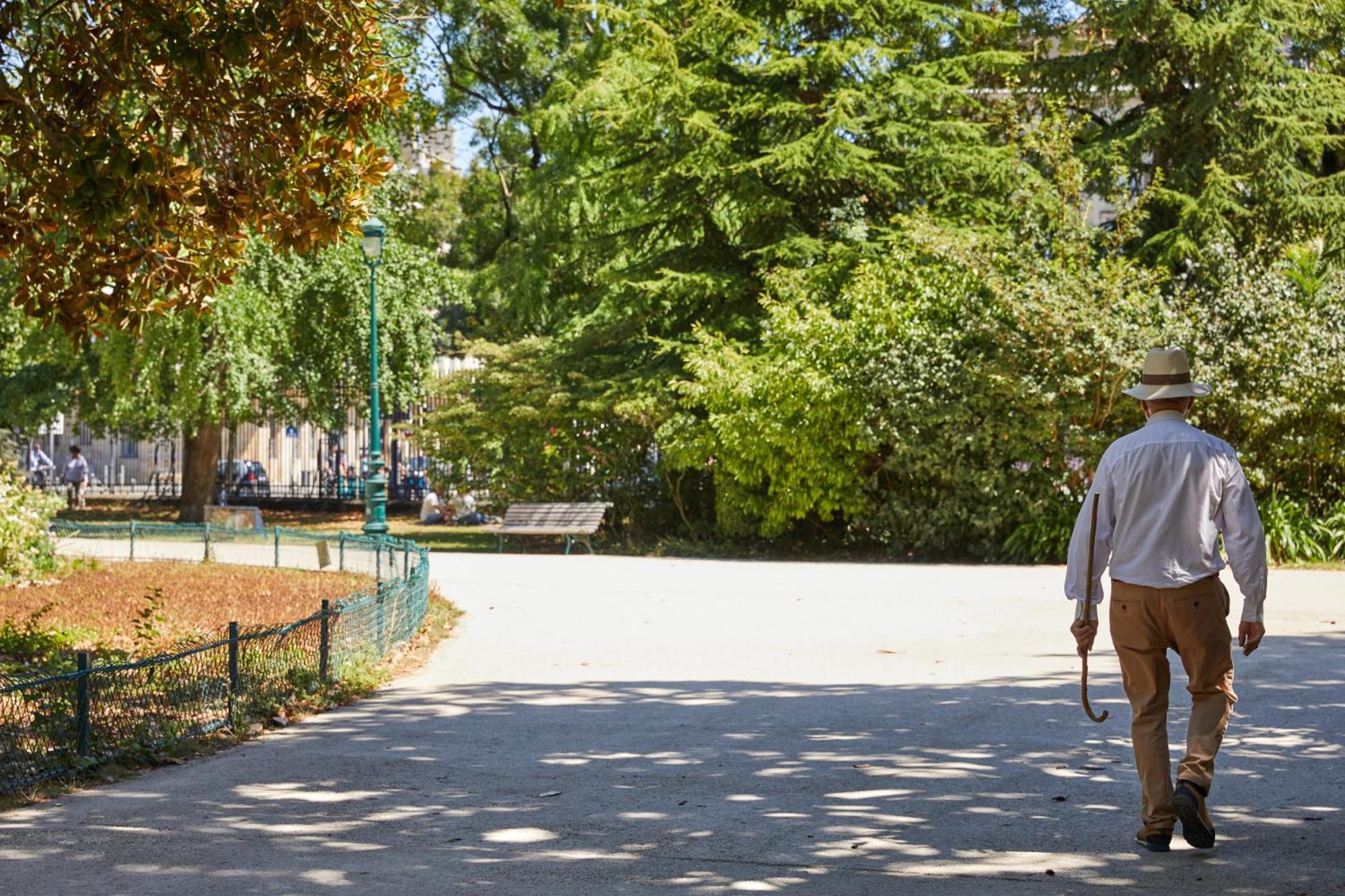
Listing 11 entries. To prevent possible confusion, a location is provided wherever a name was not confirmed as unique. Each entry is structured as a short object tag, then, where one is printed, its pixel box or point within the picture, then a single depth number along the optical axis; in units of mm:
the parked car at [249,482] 41812
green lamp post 22250
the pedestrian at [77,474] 40969
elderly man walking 5840
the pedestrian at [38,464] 46750
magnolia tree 9844
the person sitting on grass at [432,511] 34969
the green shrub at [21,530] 17000
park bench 26312
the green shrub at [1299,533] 20844
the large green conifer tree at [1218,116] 26016
